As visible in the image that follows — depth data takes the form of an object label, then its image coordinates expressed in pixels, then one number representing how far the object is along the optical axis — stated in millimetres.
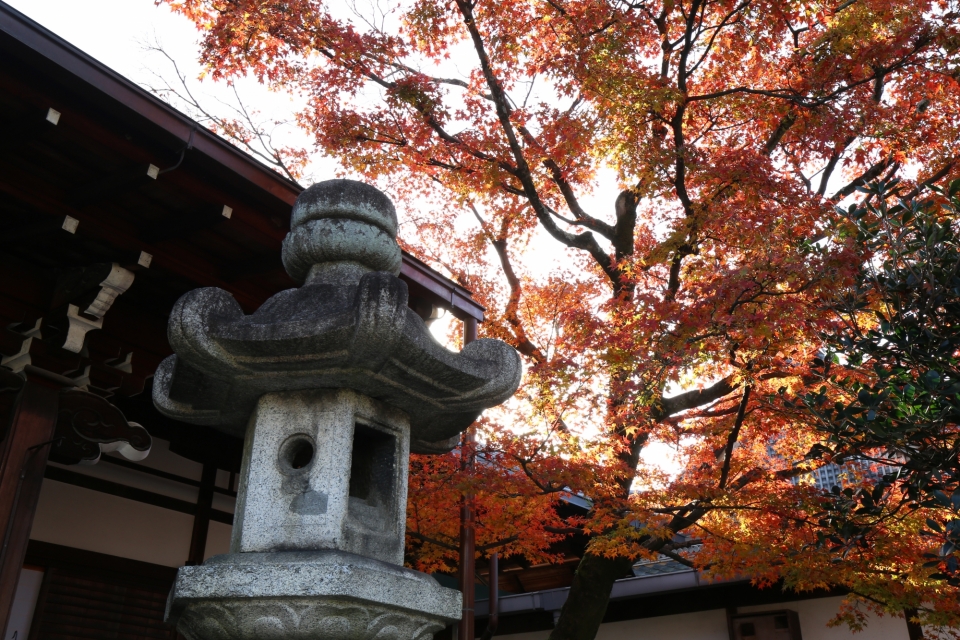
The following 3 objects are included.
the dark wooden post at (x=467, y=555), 7672
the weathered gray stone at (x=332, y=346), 3621
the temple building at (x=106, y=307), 5352
